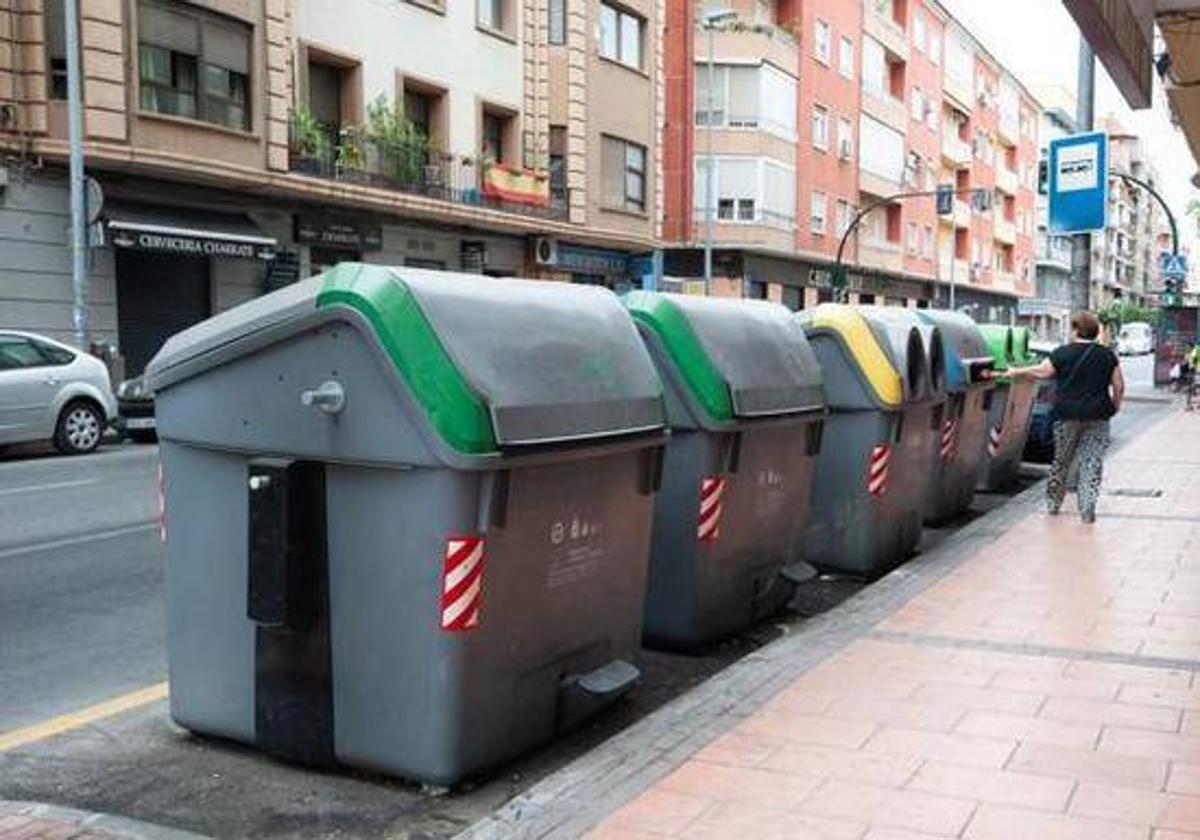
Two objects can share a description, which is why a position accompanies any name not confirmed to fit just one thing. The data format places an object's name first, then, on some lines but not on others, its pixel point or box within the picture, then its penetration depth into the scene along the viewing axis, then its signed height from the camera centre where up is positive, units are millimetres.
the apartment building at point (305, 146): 20000 +3389
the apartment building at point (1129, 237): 119400 +10776
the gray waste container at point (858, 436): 8344 -678
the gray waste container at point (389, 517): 4383 -671
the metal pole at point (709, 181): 39719 +4680
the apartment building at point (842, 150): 43000 +6959
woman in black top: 10172 -539
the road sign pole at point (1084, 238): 13875 +1063
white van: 88562 -480
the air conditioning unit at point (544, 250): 31406 +1905
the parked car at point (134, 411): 17859 -1170
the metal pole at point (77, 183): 18609 +2086
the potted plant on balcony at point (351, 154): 24500 +3280
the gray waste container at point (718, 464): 6316 -678
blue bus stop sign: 12531 +1468
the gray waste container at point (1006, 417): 12594 -848
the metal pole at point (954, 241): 66000 +4663
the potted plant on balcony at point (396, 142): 25312 +3647
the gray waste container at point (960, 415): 10359 -699
